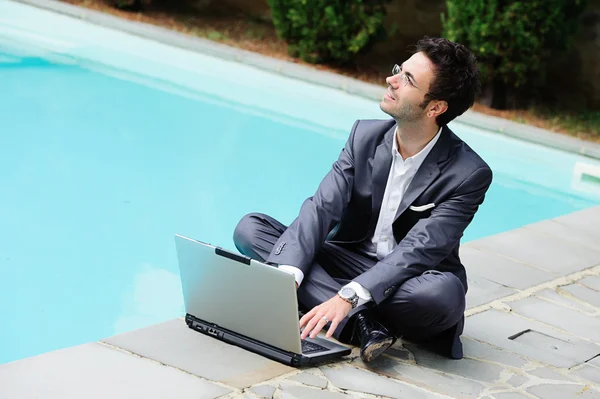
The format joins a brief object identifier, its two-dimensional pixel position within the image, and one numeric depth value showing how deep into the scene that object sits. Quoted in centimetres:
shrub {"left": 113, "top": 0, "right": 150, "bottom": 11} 1005
